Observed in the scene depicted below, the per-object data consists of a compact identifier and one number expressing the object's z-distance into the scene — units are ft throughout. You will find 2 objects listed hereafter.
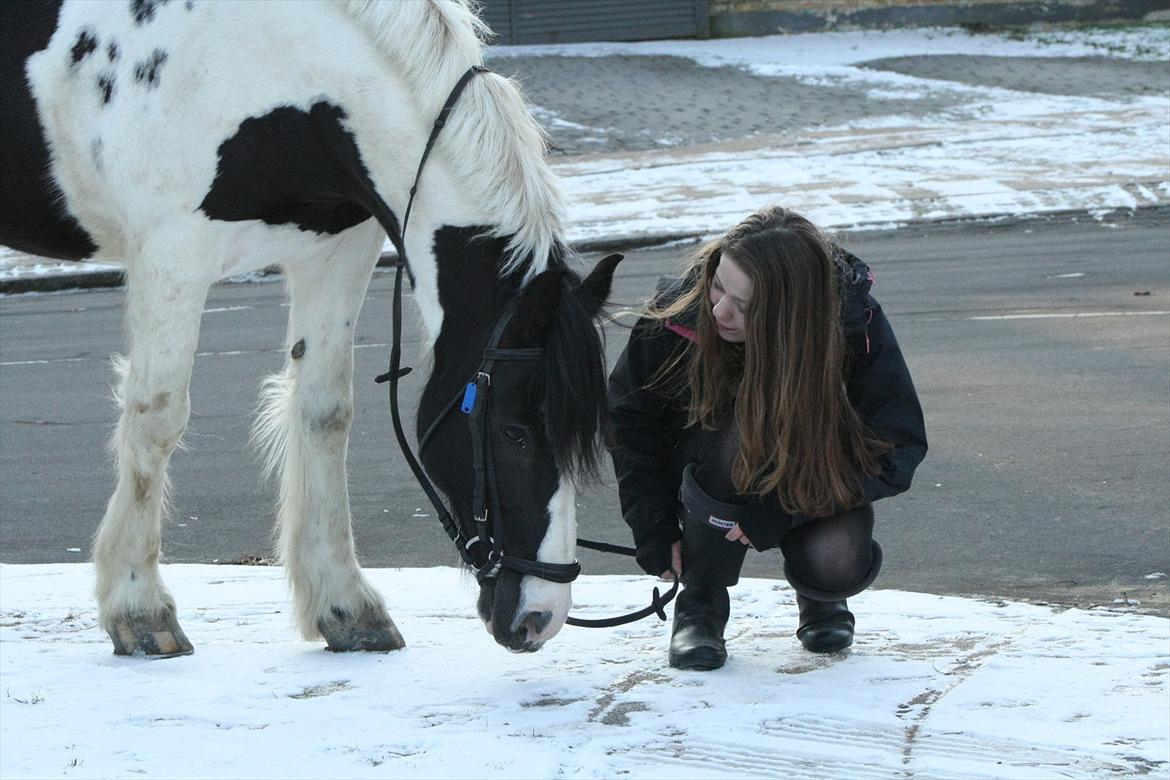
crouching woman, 22.66
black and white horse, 21.50
